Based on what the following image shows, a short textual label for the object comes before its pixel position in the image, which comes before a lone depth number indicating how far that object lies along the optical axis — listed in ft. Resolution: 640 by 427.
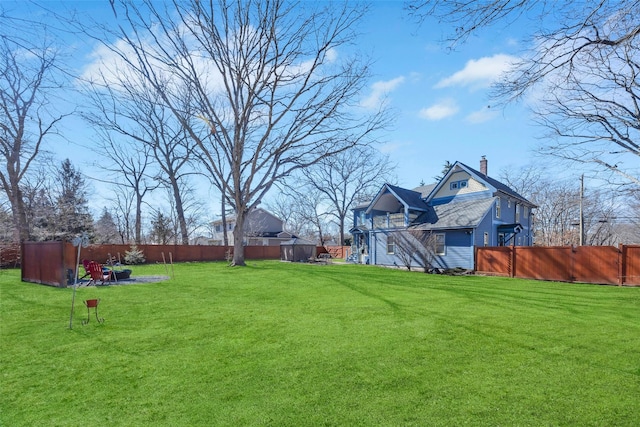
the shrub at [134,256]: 77.97
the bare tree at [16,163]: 67.00
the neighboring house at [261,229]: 157.34
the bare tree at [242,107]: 57.88
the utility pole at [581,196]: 77.53
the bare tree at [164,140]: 67.77
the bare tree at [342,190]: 138.00
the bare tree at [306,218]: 156.56
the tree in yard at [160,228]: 108.68
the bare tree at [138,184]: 104.58
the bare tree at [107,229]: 107.96
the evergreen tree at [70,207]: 81.87
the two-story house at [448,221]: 63.46
